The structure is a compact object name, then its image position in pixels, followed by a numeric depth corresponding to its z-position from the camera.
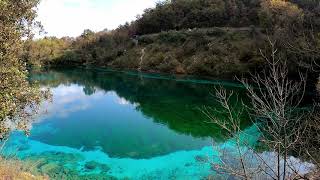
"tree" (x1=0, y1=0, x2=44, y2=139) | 7.17
